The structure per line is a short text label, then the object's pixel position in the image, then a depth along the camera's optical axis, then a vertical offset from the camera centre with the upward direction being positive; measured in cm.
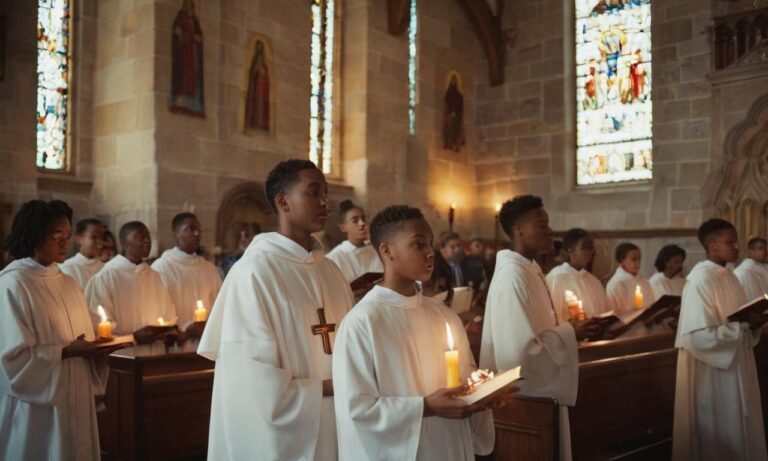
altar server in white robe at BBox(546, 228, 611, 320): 688 -29
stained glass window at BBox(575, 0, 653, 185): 1277 +267
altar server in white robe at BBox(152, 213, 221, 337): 652 -24
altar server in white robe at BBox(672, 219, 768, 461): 493 -82
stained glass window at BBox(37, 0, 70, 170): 931 +203
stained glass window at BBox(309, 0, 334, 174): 1228 +261
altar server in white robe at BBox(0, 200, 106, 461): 360 -50
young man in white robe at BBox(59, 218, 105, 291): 585 -5
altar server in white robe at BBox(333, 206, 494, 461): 260 -43
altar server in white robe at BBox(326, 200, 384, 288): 696 -2
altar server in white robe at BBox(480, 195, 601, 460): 373 -40
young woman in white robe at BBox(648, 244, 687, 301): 852 -28
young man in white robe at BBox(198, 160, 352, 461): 278 -34
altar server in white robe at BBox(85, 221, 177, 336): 572 -31
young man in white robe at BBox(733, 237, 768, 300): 710 -27
